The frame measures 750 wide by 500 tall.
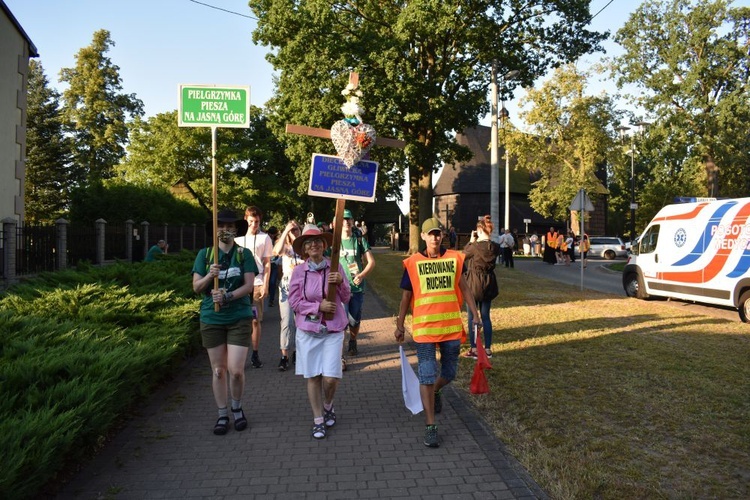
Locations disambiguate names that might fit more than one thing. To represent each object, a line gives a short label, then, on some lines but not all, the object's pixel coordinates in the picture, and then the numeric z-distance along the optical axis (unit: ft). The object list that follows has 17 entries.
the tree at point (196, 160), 122.93
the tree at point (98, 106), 164.76
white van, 38.96
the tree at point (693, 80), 107.55
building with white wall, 59.82
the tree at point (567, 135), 121.49
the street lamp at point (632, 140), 110.46
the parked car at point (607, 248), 130.31
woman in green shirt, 16.57
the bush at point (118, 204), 76.79
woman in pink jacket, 16.53
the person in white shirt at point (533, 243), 150.30
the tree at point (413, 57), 73.05
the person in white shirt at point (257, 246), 23.68
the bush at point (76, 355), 11.46
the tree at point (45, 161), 171.83
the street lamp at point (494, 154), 71.51
